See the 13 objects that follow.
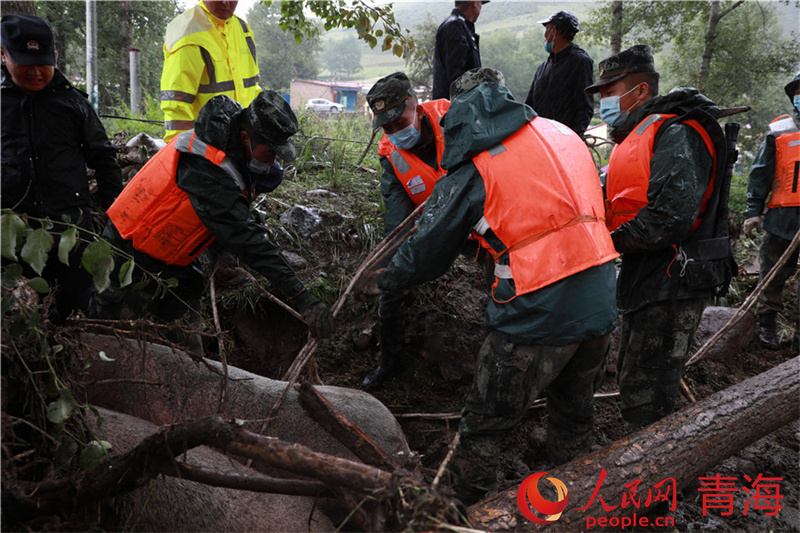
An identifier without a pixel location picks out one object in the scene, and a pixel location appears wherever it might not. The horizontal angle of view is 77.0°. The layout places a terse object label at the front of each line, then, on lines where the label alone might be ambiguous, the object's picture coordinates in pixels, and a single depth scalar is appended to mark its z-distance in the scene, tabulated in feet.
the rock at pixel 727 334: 14.77
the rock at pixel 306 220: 14.11
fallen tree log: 6.00
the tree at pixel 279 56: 191.31
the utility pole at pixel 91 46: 24.77
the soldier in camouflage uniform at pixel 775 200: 14.85
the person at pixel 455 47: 13.07
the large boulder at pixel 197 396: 6.74
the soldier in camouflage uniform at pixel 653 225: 7.97
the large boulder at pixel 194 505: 4.81
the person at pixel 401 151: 10.23
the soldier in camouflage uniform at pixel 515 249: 6.53
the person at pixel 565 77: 13.32
